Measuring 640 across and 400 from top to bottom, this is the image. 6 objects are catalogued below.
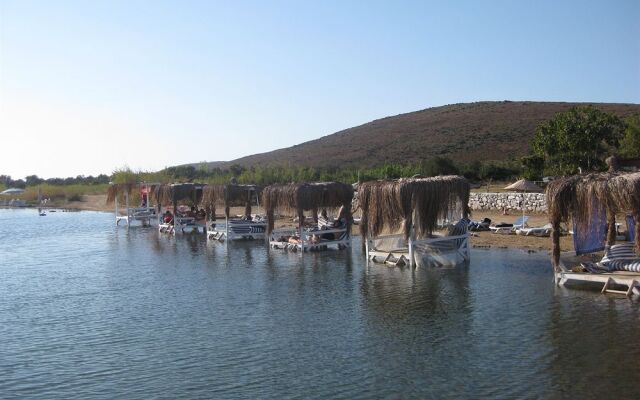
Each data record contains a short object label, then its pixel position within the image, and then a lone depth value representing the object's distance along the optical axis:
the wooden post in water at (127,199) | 43.80
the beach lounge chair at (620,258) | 16.16
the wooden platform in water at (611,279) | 15.31
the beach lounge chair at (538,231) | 26.62
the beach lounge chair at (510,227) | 28.08
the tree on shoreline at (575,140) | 38.94
